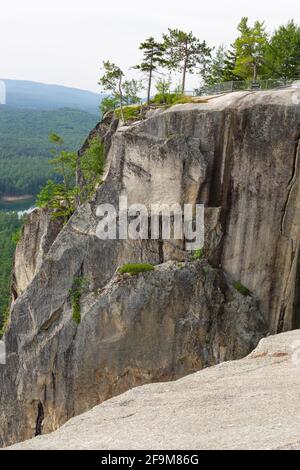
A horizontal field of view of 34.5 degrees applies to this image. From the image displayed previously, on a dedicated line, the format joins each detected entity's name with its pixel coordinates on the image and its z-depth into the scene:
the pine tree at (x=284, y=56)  41.41
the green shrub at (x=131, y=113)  34.38
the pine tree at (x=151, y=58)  37.41
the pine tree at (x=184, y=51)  37.94
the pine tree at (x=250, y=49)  40.59
